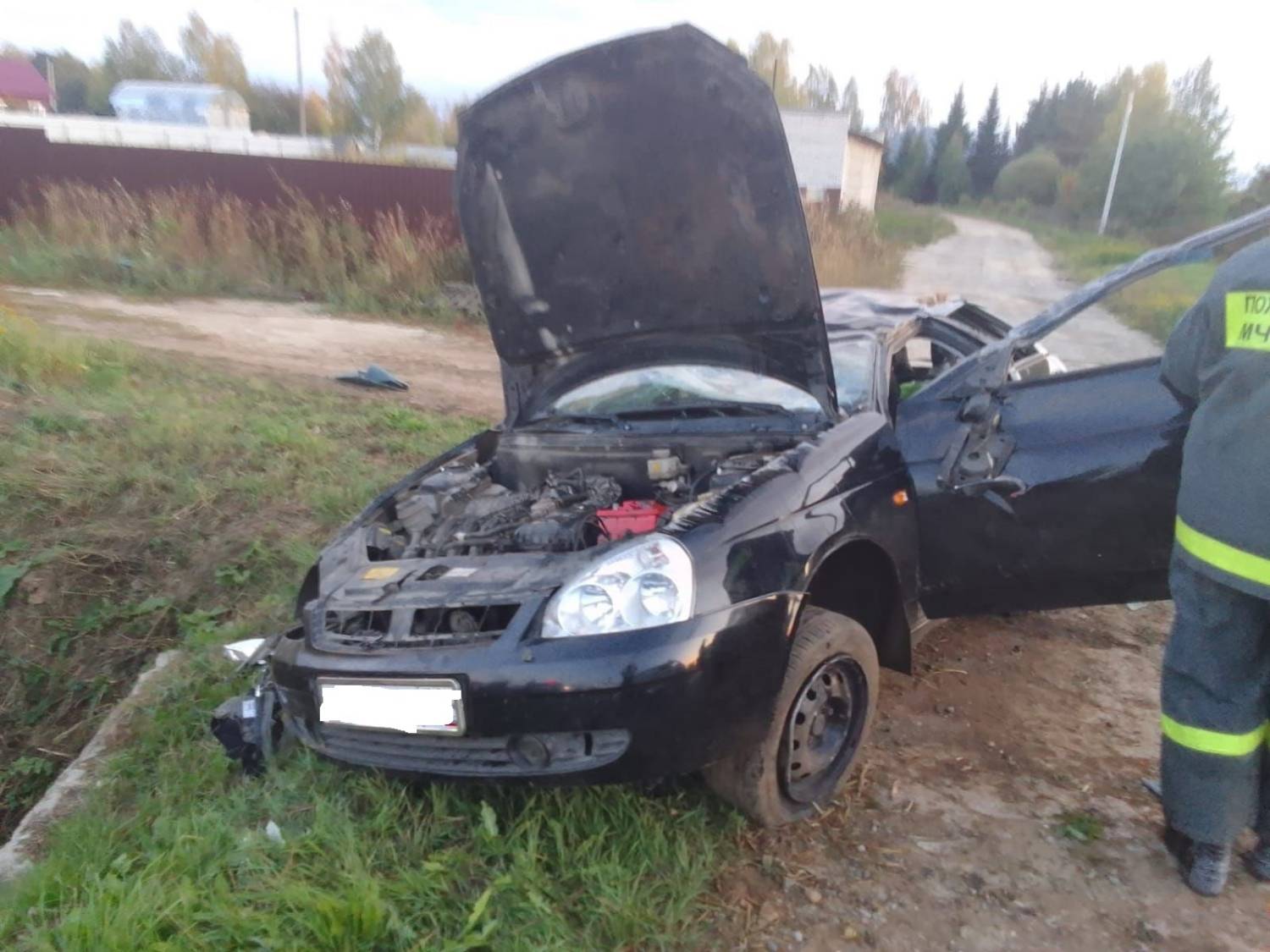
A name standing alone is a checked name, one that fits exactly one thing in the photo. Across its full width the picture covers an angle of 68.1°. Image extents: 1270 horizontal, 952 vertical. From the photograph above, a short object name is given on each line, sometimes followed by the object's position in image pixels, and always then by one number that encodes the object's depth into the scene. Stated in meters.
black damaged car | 2.29
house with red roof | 49.81
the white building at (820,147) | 31.62
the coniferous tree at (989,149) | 76.06
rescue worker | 2.26
